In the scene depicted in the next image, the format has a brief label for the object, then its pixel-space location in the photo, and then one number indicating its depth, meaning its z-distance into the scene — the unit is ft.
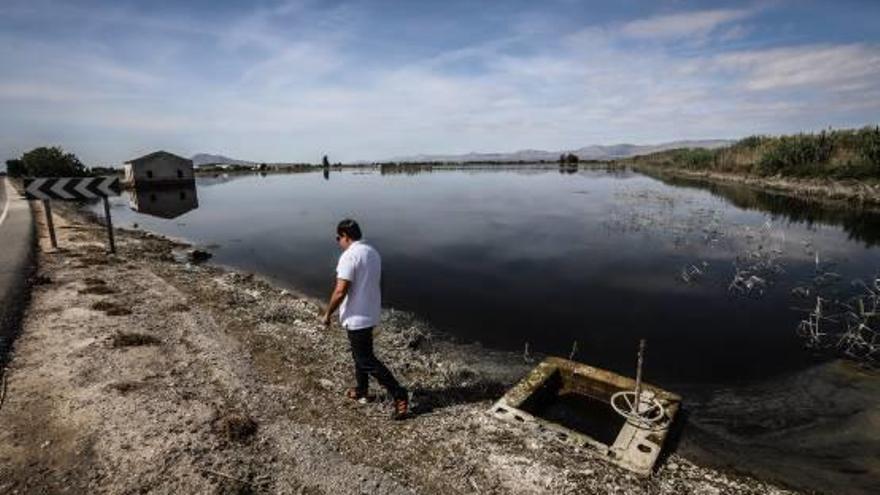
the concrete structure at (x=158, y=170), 219.61
